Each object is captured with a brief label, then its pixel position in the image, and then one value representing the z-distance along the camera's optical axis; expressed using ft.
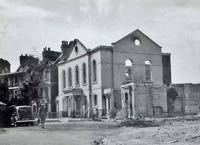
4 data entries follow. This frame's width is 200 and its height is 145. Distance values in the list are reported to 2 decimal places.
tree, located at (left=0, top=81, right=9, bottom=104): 169.29
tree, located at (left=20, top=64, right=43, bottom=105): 187.01
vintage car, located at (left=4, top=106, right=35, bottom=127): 126.62
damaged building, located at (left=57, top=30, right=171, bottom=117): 141.69
